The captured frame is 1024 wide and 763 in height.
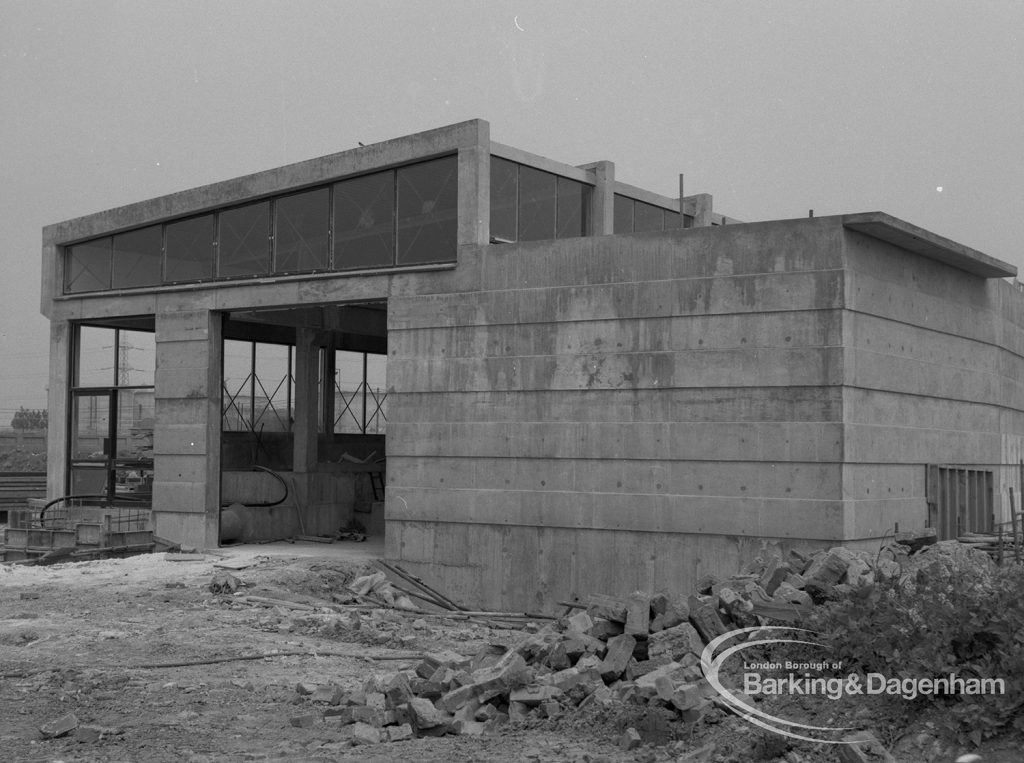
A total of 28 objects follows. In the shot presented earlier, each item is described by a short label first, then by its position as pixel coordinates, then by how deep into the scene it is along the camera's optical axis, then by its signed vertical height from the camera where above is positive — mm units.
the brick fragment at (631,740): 8516 -2489
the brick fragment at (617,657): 9953 -2162
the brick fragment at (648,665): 9812 -2180
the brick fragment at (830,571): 11039 -1464
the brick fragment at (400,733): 9453 -2723
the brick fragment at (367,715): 9867 -2683
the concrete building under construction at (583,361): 17453 +1228
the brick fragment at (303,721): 10164 -2819
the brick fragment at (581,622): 11133 -2038
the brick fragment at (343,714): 10023 -2749
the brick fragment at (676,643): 9953 -2013
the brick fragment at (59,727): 9766 -2783
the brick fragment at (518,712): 9625 -2585
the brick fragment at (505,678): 9992 -2361
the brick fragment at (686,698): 8586 -2167
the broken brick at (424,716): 9586 -2606
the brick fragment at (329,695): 10660 -2821
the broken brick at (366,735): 9391 -2727
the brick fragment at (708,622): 10203 -1859
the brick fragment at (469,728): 9516 -2695
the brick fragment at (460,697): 9984 -2525
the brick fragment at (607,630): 10781 -2034
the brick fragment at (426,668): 11156 -2523
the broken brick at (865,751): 7402 -2249
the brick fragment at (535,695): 9750 -2450
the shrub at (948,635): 7477 -1587
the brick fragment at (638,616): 10453 -1845
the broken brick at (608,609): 10759 -1846
